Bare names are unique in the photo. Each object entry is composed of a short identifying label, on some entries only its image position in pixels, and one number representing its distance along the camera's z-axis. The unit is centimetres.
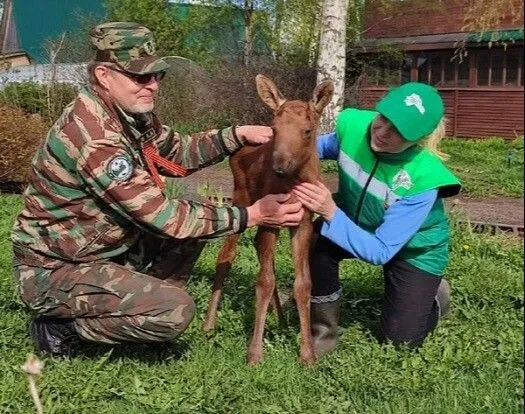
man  437
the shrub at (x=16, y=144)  1183
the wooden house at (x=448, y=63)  2436
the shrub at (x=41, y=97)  1481
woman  457
